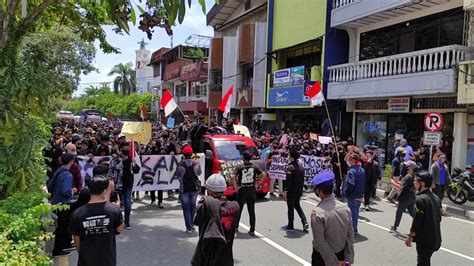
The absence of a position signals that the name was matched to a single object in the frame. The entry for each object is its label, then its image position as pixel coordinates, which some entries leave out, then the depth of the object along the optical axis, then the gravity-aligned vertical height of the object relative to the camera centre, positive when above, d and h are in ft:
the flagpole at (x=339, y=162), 37.32 -3.70
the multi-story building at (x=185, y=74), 128.77 +13.49
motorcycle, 37.86 -5.79
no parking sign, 39.75 +0.16
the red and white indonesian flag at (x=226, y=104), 48.97 +1.45
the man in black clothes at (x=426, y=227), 16.76 -4.09
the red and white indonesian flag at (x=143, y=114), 57.94 -0.05
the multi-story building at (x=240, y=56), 85.25 +13.39
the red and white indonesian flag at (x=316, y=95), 45.52 +2.67
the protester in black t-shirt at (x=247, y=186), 25.45 -4.14
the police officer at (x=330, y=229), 13.07 -3.39
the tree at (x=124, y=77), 252.01 +21.38
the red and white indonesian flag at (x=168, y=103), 46.01 +1.24
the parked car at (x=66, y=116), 130.90 -1.60
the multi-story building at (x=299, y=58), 64.69 +10.69
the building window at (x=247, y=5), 95.69 +25.43
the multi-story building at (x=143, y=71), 232.94 +24.31
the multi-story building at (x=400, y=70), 45.34 +6.26
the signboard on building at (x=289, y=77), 68.28 +7.06
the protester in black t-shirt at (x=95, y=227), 13.15 -3.58
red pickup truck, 35.22 -3.11
